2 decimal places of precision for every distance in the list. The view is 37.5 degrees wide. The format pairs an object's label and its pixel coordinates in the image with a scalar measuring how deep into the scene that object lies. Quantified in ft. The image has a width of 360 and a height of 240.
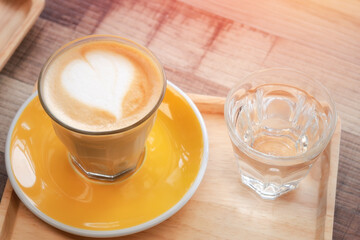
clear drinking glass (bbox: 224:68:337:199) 2.75
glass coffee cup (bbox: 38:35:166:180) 2.55
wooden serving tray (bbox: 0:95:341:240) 2.74
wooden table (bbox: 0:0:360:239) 3.55
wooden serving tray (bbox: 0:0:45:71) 3.46
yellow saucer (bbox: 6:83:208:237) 2.72
